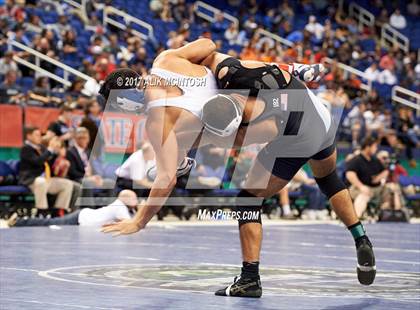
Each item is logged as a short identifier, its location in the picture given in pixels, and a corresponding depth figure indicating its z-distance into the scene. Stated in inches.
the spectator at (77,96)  598.9
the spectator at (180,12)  912.3
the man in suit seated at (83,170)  549.3
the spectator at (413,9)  1159.6
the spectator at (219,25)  940.1
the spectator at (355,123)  751.1
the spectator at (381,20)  1096.9
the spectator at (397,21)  1113.4
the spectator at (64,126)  569.9
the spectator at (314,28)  1002.7
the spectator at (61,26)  743.7
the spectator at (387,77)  951.0
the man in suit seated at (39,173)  531.5
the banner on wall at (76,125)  572.4
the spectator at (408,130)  783.1
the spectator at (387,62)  977.2
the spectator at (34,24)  726.9
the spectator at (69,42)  726.5
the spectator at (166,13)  898.1
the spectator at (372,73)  932.0
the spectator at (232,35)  924.0
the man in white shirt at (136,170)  553.6
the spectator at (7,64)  626.2
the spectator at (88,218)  488.4
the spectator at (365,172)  620.1
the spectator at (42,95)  602.9
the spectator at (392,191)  636.7
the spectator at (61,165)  543.5
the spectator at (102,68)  682.8
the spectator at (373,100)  848.3
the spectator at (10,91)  588.4
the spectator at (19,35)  691.7
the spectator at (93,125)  571.5
